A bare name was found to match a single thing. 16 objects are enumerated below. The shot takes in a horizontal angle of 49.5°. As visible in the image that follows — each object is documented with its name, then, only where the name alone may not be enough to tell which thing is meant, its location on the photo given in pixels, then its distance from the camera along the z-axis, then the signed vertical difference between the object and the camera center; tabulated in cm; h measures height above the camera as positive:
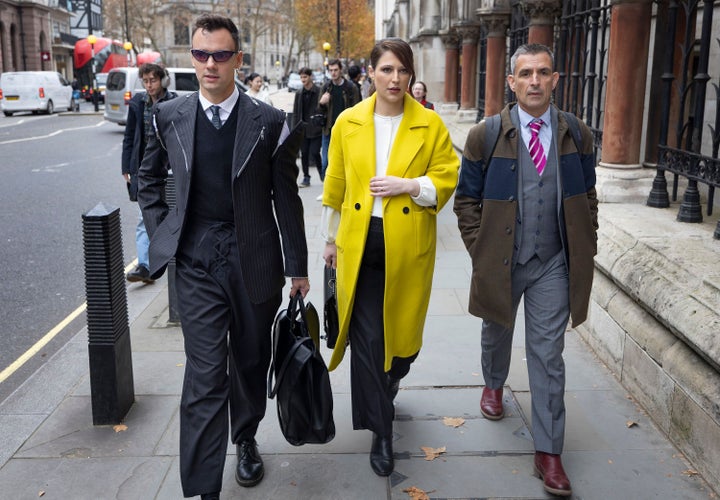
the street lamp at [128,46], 5410 +260
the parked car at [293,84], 6917 +10
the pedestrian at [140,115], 649 -25
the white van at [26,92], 3434 -40
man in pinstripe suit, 321 -55
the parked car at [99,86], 5094 -42
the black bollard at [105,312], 407 -119
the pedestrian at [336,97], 1131 -16
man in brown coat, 348 -62
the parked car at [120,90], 2405 -19
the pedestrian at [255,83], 1292 +3
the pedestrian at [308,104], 1166 -28
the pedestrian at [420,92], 866 -6
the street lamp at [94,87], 3866 -18
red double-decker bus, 5391 +172
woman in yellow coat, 346 -59
